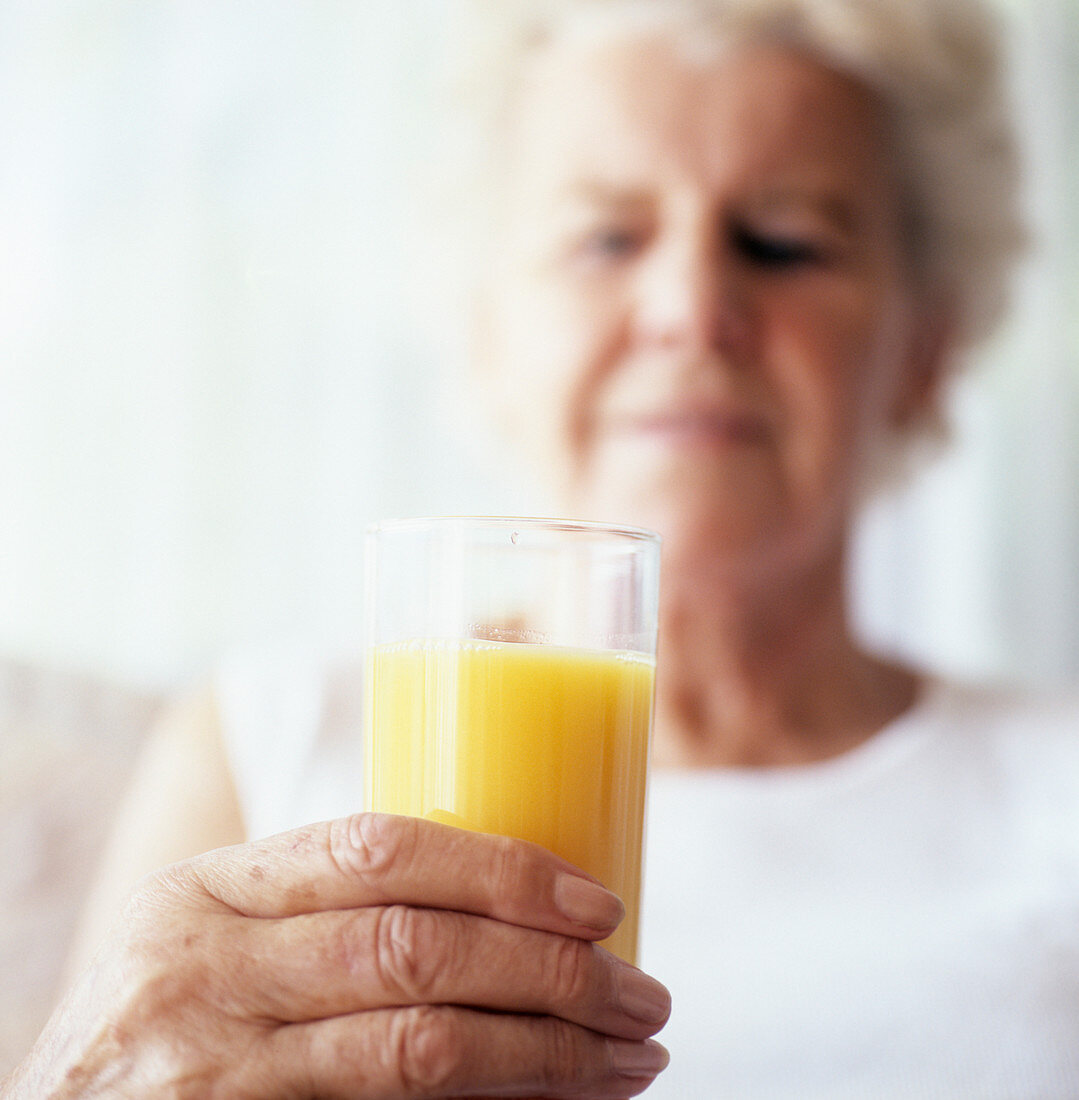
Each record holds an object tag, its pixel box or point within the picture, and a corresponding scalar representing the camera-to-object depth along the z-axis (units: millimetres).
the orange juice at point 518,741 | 480
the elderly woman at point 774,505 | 674
